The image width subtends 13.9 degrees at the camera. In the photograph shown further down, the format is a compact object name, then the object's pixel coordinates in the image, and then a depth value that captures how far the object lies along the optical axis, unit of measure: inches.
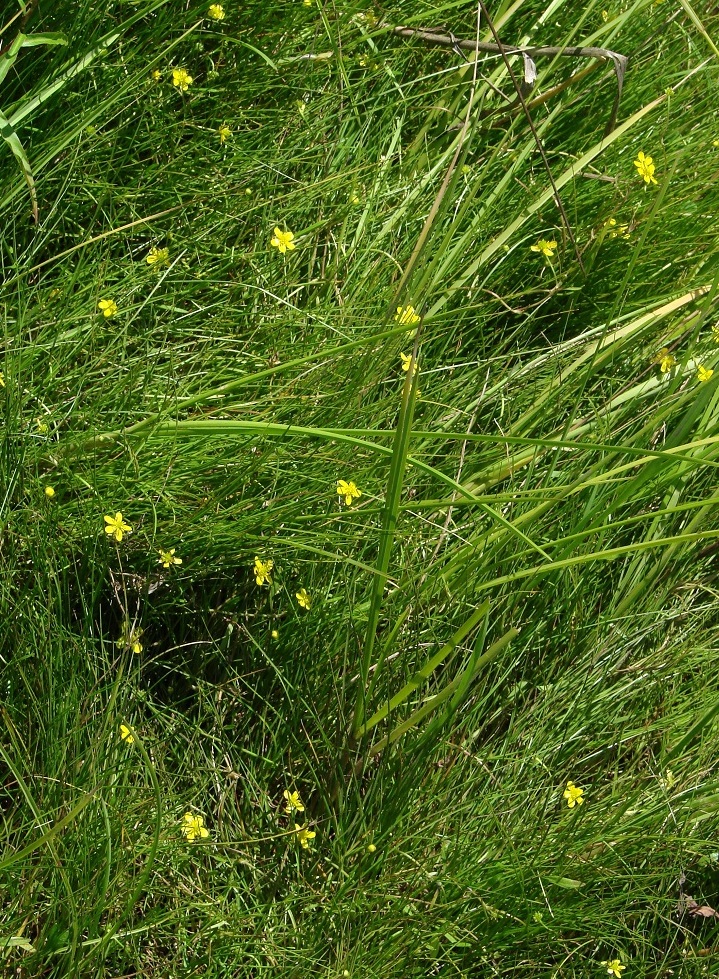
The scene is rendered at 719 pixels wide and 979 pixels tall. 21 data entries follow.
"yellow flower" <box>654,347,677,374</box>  55.6
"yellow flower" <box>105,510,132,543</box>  51.3
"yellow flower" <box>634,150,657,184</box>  56.8
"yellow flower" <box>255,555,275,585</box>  52.1
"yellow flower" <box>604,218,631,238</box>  56.7
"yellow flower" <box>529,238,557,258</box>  56.1
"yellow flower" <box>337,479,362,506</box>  51.8
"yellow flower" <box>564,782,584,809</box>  52.0
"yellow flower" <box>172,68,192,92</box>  54.5
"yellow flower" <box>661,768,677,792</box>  52.8
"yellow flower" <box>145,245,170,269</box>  53.8
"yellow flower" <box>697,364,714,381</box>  54.8
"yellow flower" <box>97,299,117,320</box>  53.1
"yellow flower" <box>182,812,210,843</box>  50.4
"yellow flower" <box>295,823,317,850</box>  51.2
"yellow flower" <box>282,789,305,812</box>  51.2
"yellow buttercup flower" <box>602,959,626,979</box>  51.2
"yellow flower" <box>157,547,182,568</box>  51.8
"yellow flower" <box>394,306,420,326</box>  53.3
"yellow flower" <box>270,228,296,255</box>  54.0
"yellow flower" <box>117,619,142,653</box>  50.5
